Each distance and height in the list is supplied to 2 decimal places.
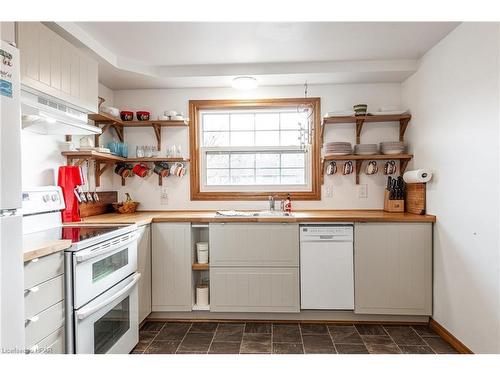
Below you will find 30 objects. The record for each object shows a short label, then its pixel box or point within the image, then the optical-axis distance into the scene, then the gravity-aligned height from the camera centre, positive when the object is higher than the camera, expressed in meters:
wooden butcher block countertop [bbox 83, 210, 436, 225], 2.47 -0.31
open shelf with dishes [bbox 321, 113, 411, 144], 2.90 +0.63
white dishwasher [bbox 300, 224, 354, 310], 2.55 -0.75
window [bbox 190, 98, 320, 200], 3.18 +0.37
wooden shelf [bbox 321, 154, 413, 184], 2.85 +0.24
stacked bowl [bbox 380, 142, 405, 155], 2.88 +0.34
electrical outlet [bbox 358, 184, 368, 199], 3.11 -0.09
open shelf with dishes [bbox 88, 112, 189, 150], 2.80 +0.62
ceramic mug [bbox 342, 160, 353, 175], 3.05 +0.15
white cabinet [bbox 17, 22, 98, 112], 1.59 +0.73
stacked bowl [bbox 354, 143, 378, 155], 2.93 +0.33
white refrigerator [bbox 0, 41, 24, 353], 1.07 -0.10
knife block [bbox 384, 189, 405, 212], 2.88 -0.22
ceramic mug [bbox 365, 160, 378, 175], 3.03 +0.16
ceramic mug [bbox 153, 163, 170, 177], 3.14 +0.15
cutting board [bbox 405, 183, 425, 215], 2.63 -0.15
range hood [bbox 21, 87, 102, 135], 1.59 +0.40
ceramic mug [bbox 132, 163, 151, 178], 3.12 +0.14
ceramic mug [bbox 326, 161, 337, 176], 3.08 +0.15
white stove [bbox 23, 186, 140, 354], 1.53 -0.55
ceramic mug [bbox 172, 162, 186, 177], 3.14 +0.14
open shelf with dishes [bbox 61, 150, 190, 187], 2.42 +0.23
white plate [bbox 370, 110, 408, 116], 2.86 +0.68
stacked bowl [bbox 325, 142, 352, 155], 2.94 +0.34
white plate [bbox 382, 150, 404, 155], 2.89 +0.30
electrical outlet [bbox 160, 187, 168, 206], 3.23 -0.15
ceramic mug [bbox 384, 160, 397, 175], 3.02 +0.16
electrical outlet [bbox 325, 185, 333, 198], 3.15 -0.09
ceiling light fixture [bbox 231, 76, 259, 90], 2.79 +0.97
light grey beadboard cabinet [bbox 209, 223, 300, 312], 2.58 -0.75
